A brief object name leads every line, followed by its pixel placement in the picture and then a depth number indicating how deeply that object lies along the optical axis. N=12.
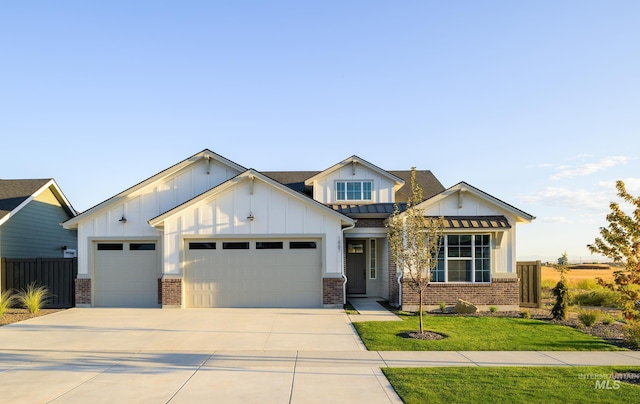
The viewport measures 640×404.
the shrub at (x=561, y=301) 14.61
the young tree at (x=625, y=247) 8.79
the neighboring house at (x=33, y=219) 19.28
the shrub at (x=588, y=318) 13.52
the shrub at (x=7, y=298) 16.75
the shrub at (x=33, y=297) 15.98
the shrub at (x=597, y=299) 18.84
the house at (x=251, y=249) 16.92
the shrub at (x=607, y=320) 14.00
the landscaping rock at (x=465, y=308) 15.87
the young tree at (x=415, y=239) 12.12
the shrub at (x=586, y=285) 24.83
